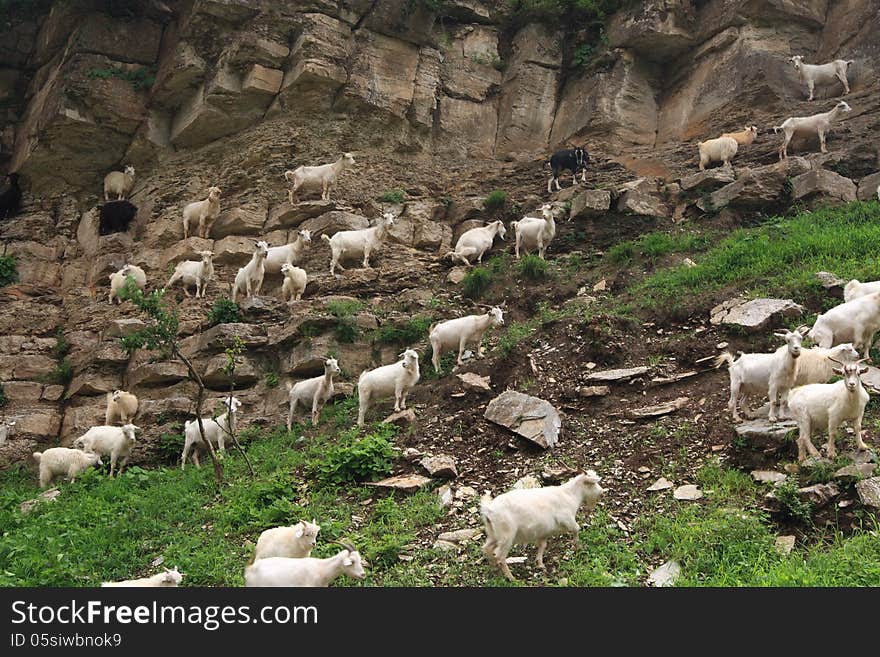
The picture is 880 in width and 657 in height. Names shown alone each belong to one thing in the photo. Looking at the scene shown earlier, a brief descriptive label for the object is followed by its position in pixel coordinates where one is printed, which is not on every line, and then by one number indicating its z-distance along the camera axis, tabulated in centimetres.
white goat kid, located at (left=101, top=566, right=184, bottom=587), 781
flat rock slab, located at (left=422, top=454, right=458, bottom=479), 1146
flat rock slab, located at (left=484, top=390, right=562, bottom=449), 1162
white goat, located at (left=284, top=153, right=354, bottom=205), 2292
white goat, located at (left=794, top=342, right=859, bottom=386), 1036
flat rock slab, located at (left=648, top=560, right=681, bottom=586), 795
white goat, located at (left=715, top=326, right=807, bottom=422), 1027
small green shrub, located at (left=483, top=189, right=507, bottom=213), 2261
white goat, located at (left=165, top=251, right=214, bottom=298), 2042
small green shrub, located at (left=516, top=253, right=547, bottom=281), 1867
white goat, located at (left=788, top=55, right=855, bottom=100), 2356
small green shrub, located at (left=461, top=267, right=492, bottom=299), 1895
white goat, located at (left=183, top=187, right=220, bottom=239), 2284
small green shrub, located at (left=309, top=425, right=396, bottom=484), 1198
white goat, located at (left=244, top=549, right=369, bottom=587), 776
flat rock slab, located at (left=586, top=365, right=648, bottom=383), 1296
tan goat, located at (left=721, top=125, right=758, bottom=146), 2234
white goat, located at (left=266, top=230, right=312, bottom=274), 2038
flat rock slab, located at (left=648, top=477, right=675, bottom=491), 1002
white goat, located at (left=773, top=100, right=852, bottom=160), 2073
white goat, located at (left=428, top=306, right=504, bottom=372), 1565
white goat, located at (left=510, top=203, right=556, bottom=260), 1966
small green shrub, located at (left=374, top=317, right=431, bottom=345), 1767
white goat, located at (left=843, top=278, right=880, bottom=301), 1203
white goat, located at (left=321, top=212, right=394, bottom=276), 2027
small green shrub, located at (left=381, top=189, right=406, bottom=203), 2338
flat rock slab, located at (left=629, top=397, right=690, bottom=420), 1179
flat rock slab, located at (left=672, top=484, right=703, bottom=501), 961
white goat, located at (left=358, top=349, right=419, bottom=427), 1444
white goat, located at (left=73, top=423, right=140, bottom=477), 1530
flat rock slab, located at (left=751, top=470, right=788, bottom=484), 936
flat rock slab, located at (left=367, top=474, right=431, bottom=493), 1122
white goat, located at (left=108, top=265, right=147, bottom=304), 2064
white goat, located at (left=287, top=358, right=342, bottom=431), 1572
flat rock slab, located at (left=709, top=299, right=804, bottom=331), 1316
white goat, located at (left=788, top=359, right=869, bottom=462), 906
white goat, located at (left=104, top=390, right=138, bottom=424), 1719
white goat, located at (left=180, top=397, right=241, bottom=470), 1518
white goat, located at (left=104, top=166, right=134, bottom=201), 2523
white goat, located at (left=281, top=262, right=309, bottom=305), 1928
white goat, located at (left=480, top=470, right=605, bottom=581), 828
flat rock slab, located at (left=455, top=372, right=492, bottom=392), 1397
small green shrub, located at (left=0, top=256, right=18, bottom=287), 2291
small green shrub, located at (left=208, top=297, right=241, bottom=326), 1895
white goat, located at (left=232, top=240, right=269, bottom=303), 1938
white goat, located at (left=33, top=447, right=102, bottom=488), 1509
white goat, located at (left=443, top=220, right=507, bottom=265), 2027
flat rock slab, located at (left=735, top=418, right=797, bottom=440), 991
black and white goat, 2262
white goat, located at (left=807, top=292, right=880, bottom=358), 1125
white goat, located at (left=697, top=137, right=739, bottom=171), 2140
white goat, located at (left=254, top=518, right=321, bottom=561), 877
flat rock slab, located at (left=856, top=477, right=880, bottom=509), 833
